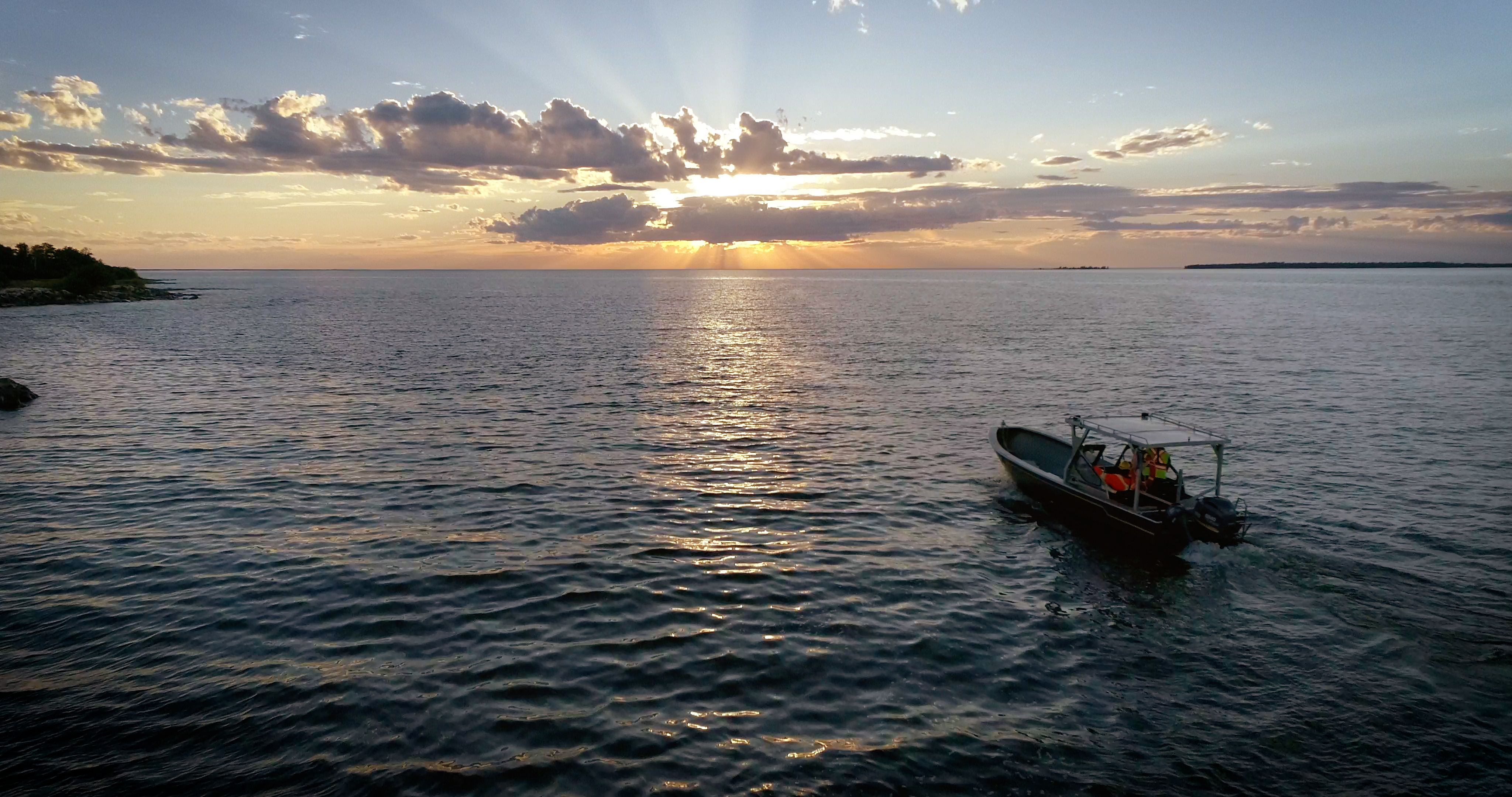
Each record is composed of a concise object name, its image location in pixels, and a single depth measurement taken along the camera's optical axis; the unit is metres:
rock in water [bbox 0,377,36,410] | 38.22
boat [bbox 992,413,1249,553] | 21.09
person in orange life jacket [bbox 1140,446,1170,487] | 22.55
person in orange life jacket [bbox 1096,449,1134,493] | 22.97
